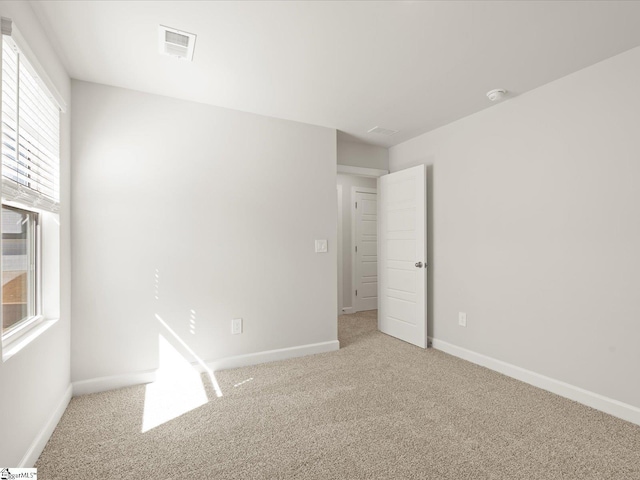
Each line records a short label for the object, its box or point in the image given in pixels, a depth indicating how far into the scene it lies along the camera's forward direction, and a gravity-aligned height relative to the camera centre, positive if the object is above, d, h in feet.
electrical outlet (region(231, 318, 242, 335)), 10.25 -2.59
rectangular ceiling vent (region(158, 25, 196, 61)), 6.61 +4.11
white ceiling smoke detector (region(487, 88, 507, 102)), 9.01 +3.99
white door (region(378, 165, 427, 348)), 12.09 -0.54
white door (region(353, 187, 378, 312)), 18.48 -0.61
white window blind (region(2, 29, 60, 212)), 5.08 +1.90
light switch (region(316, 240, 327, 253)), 11.76 -0.18
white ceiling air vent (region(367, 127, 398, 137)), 12.15 +4.05
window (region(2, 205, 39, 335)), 5.72 -0.46
